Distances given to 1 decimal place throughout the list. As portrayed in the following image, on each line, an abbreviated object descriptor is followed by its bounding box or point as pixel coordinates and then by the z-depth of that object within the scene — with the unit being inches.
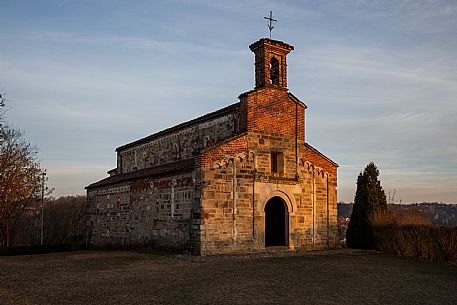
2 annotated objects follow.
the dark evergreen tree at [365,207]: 800.3
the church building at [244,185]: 642.2
